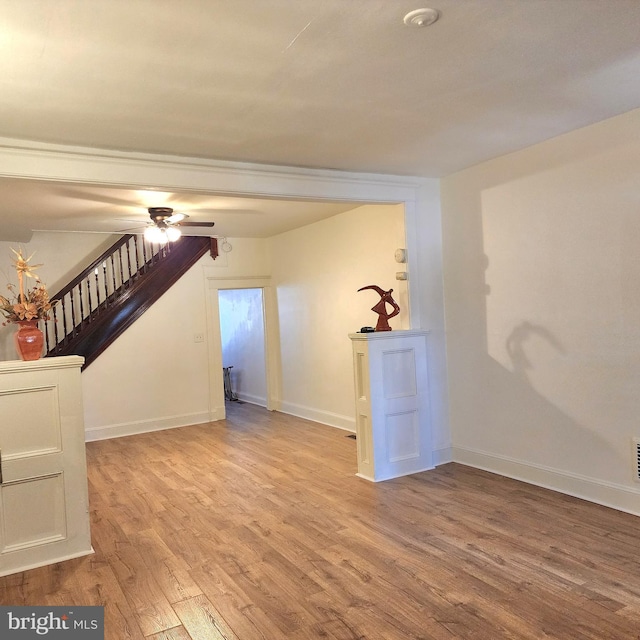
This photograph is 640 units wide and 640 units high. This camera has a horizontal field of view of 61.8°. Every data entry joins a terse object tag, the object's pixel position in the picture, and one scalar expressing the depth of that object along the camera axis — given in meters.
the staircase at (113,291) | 6.77
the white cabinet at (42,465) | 3.23
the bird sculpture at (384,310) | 4.86
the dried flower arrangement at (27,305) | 3.37
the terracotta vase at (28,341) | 3.35
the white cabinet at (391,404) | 4.60
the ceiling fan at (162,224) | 5.03
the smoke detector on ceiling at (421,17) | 2.03
